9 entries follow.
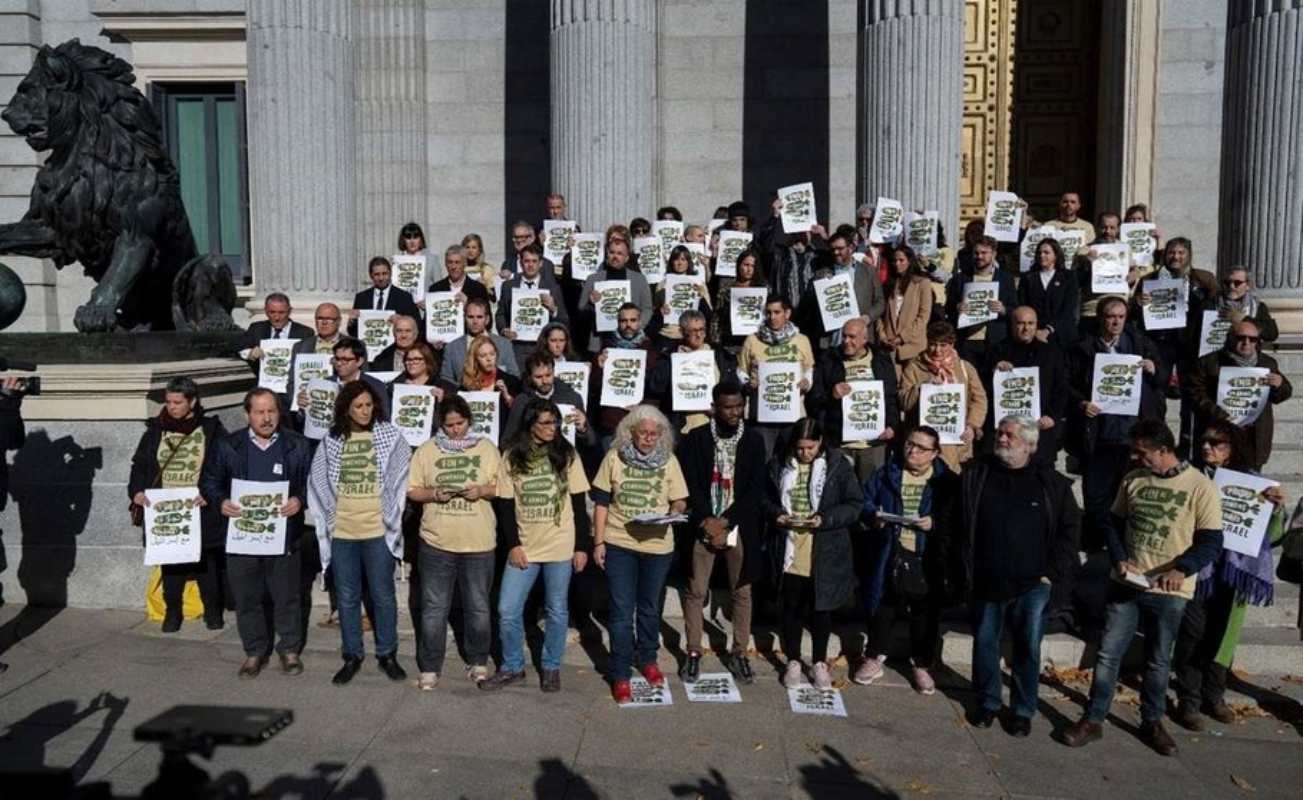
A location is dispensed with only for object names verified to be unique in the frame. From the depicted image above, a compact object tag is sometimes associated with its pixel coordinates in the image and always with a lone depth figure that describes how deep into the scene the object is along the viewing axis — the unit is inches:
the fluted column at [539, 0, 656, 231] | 494.3
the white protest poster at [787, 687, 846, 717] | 265.6
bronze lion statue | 387.2
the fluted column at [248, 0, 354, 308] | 499.5
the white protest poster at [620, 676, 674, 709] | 267.7
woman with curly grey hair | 270.5
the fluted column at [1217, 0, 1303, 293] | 425.4
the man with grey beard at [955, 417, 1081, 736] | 249.6
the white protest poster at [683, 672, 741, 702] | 272.1
